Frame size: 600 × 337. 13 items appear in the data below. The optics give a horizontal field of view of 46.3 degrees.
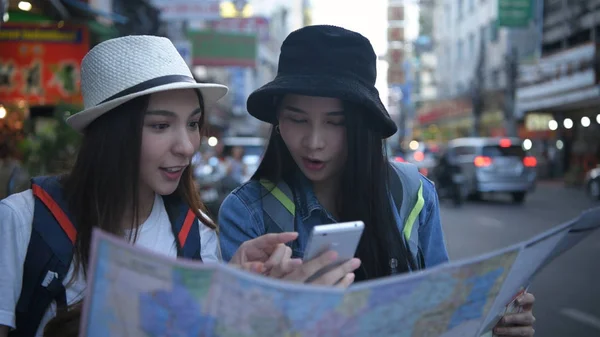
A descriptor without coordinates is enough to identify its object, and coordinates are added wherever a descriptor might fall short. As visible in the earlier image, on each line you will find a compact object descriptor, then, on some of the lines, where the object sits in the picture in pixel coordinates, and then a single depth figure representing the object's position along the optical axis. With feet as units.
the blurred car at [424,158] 87.73
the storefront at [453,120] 118.45
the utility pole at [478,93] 119.65
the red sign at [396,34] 213.87
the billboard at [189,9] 40.09
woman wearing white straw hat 5.42
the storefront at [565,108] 78.69
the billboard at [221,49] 62.03
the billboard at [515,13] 61.41
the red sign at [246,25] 73.26
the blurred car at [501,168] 58.49
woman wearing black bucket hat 6.30
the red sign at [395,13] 254.68
